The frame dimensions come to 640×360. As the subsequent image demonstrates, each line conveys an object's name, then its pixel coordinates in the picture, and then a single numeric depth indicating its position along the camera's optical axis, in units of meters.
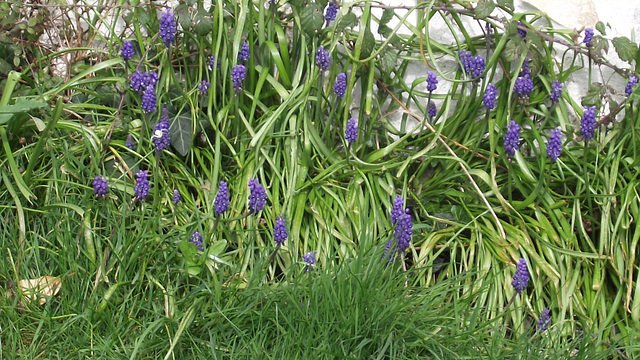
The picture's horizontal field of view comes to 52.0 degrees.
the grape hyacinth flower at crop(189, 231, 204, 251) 2.44
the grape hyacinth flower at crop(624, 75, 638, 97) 2.84
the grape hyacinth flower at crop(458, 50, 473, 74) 2.92
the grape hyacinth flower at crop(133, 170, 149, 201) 2.42
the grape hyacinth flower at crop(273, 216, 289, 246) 2.32
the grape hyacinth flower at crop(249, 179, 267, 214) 2.36
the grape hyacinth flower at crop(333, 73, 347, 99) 2.83
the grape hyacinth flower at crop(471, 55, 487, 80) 2.88
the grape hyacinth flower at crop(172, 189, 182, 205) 2.55
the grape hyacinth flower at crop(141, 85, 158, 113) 2.65
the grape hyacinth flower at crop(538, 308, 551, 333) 2.44
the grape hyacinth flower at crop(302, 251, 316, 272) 2.38
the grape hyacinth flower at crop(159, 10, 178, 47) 2.74
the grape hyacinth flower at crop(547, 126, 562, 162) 2.62
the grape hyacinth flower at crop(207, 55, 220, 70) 2.89
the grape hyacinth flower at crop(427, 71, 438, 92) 2.84
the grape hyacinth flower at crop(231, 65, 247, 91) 2.82
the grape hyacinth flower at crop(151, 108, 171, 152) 2.50
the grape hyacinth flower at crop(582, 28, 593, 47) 2.86
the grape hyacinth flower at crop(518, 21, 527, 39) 2.95
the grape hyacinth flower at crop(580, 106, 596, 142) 2.63
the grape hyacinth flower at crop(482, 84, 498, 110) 2.82
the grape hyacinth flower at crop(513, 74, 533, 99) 2.83
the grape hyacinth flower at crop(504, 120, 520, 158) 2.64
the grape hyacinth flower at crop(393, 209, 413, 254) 2.30
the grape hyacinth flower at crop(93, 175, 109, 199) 2.43
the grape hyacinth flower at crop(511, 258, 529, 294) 2.40
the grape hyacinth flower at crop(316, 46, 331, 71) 2.86
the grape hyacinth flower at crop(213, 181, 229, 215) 2.36
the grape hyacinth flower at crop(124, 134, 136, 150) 2.79
